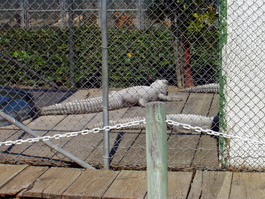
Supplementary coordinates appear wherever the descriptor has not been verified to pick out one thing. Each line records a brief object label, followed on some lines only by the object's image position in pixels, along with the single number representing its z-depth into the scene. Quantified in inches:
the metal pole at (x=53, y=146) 286.7
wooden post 160.2
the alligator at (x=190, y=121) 375.2
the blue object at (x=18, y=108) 407.4
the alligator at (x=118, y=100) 436.8
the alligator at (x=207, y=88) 525.3
